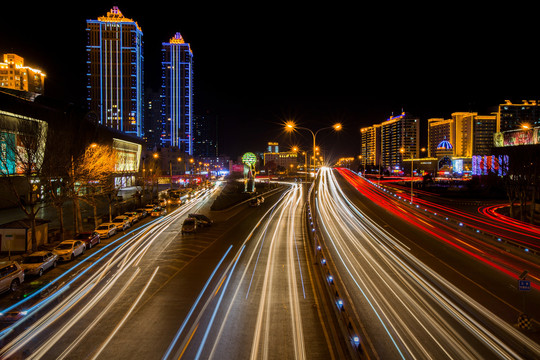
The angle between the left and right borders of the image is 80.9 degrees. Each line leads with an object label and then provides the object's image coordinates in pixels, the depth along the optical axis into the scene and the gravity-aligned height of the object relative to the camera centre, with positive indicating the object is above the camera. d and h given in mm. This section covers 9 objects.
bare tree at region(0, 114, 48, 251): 19828 +2047
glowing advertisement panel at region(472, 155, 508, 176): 71288 +3201
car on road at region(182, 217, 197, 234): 25656 -4199
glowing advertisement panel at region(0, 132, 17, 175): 21097 +1969
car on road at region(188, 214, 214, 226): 29191 -4194
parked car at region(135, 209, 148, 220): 34797 -4299
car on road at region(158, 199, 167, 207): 45312 -4021
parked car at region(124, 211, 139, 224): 30922 -4224
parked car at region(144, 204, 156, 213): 37094 -4031
